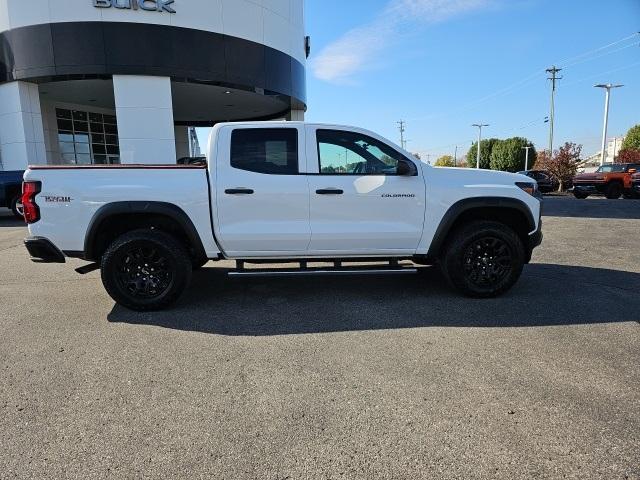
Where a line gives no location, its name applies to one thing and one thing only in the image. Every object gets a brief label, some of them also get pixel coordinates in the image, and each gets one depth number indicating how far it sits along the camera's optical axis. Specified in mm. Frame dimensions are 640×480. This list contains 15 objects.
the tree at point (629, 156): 46844
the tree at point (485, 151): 90731
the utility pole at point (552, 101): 46000
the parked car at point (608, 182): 21875
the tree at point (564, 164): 36406
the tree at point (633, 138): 68825
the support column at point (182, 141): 27938
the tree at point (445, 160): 125700
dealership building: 14625
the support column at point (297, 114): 21609
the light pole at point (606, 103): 38219
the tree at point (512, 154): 80188
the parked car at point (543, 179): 29047
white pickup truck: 4633
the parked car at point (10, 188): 13273
